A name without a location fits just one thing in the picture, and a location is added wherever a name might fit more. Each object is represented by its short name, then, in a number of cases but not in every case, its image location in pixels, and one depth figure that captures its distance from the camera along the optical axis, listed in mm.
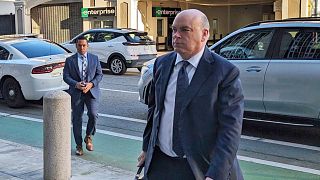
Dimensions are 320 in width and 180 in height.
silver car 7180
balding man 2867
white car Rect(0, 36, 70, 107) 10266
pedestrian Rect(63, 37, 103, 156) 6817
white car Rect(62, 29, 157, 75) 17891
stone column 5445
